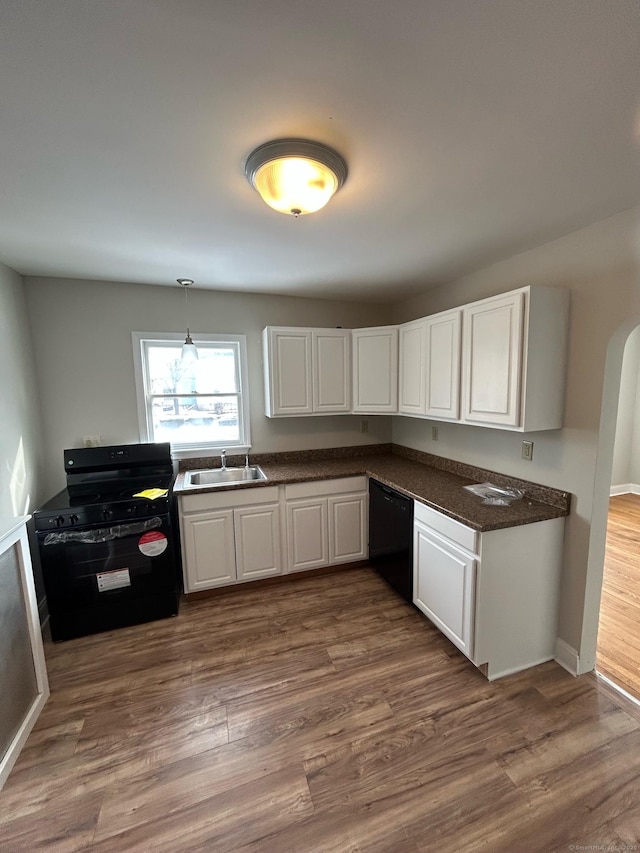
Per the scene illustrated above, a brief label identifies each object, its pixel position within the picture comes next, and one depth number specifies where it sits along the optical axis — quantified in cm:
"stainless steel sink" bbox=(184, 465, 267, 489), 304
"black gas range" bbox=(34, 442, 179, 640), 225
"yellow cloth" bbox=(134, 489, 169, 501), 248
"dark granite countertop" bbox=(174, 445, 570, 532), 196
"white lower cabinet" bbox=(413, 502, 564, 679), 189
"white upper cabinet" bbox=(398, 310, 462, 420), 244
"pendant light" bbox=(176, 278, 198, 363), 280
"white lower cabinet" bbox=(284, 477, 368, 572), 292
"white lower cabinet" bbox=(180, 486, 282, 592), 265
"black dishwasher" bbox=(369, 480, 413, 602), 252
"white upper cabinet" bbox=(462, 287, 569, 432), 191
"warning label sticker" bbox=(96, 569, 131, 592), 235
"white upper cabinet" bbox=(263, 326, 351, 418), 308
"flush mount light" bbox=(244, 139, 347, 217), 122
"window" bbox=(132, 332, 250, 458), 303
